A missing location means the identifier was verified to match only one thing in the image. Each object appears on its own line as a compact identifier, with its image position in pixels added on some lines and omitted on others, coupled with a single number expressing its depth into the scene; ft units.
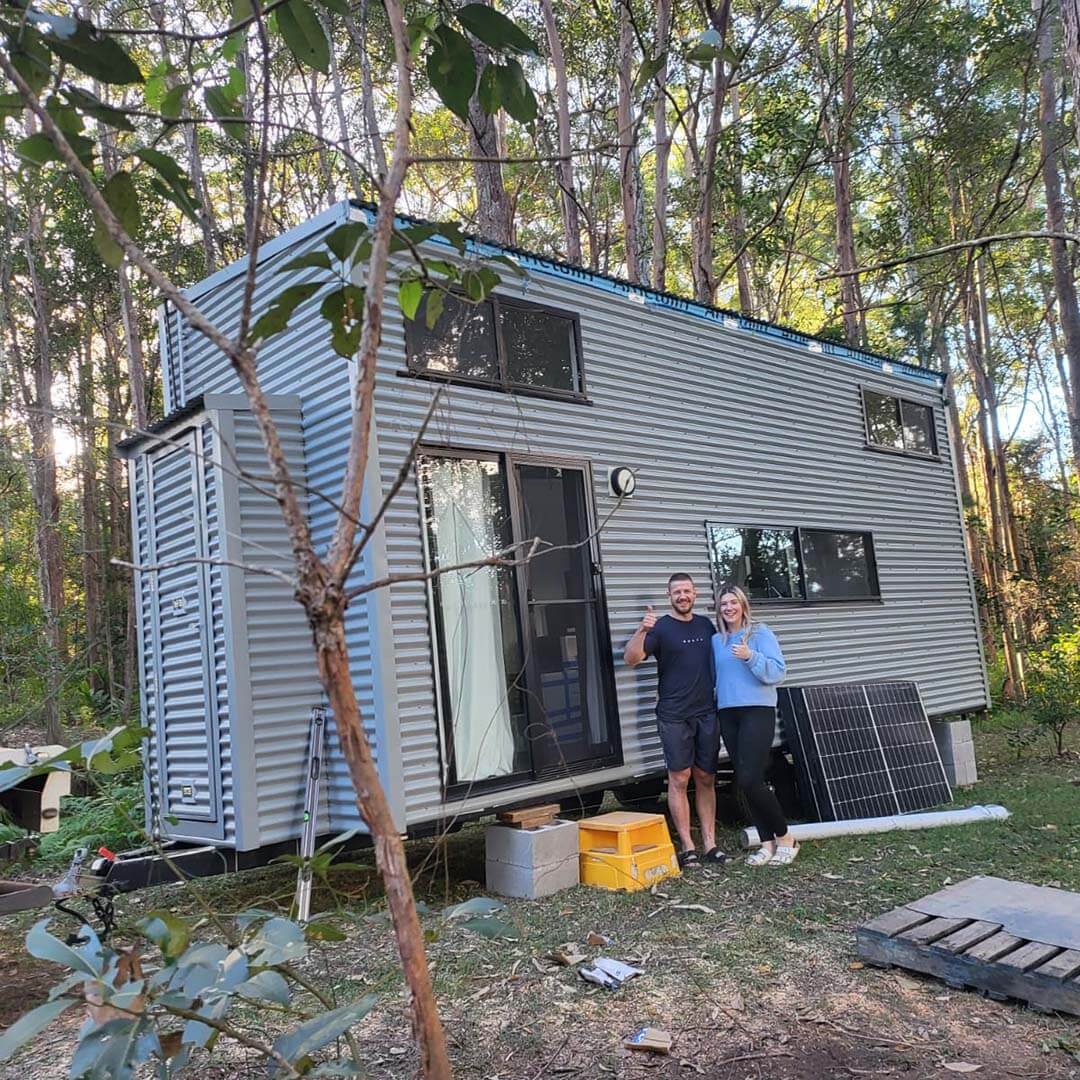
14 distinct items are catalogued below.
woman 18.40
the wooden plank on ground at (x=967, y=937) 11.79
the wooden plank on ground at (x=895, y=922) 12.51
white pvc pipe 20.21
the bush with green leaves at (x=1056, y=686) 29.35
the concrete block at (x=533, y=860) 16.85
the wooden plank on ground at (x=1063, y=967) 10.73
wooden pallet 10.77
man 18.80
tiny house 15.81
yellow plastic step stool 16.97
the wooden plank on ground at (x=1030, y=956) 11.10
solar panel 21.72
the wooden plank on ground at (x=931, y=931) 12.18
